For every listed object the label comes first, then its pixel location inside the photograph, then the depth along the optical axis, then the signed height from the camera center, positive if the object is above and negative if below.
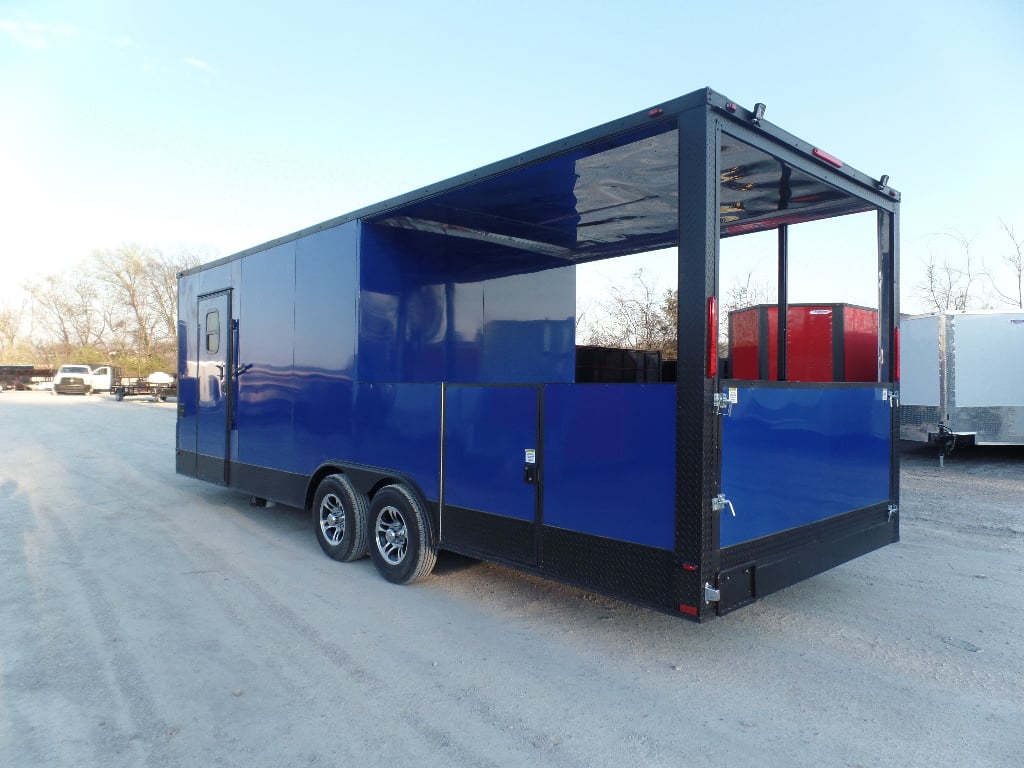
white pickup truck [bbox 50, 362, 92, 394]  40.28 +0.08
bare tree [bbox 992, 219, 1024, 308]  20.14 +3.27
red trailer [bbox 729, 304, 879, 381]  6.02 +0.39
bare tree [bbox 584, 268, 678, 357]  14.27 +1.42
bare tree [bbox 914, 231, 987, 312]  21.52 +2.83
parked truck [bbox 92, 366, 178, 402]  36.16 -0.09
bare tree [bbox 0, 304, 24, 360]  69.25 +5.74
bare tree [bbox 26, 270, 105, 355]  53.97 +5.94
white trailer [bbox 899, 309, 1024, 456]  10.67 +0.11
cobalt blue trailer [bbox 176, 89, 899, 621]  3.36 -0.08
